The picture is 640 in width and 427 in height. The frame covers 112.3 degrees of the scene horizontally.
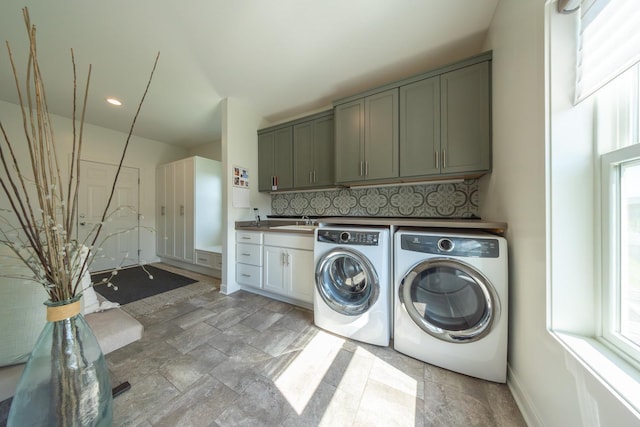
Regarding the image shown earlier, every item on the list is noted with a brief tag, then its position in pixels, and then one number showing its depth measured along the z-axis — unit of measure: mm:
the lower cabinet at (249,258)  2396
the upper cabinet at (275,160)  2758
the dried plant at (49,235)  625
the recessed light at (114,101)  2590
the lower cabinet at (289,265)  2062
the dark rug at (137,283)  2461
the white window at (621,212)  748
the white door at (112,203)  3279
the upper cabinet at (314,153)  2496
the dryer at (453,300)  1220
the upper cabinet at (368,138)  2029
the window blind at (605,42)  691
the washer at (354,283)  1536
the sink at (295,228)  2103
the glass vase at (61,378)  662
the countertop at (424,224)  1316
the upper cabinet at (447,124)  1690
